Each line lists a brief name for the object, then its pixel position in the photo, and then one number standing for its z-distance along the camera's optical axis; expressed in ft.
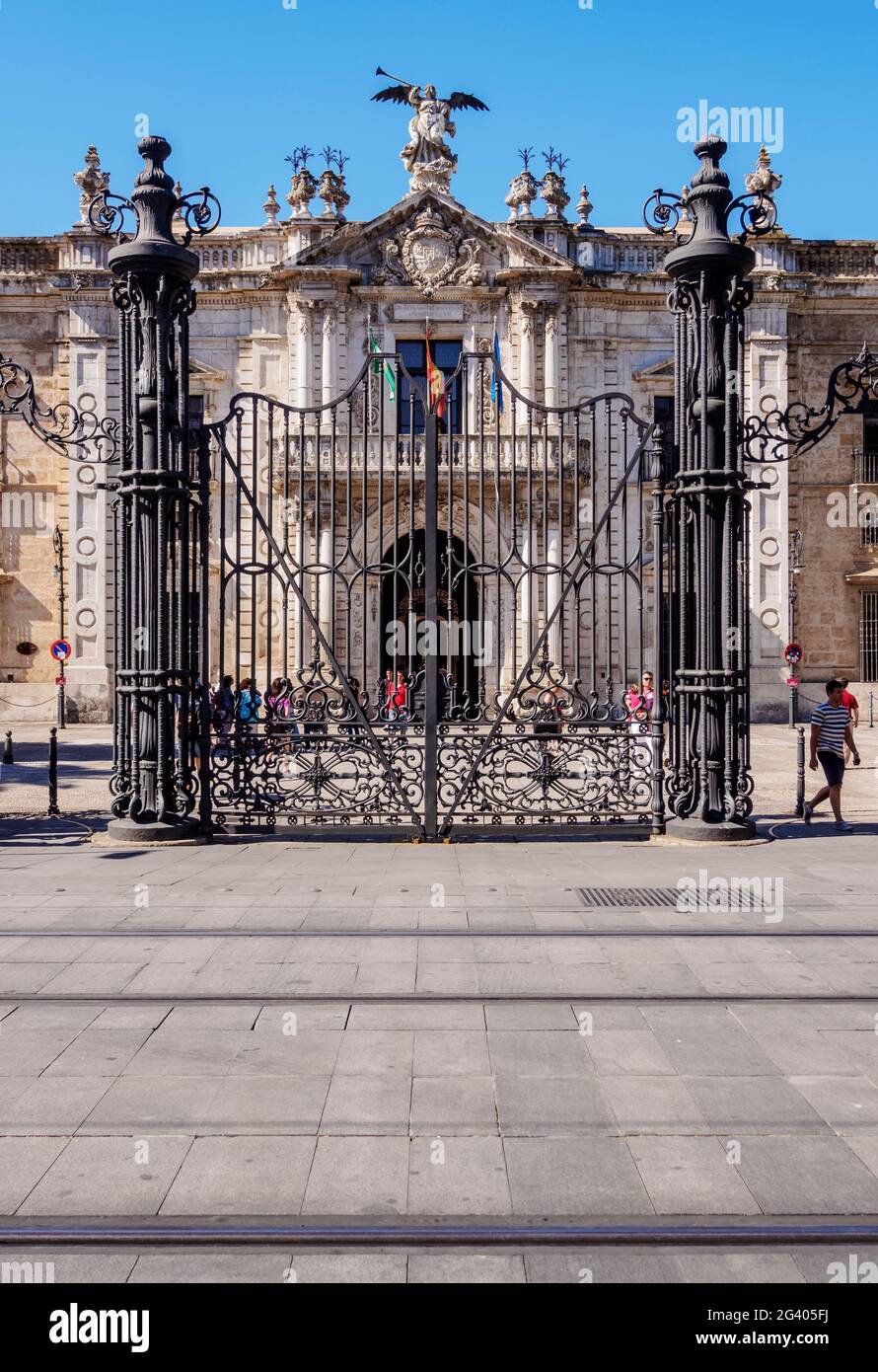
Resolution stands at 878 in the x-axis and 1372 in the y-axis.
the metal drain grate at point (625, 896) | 24.79
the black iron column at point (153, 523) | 32.91
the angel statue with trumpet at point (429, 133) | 91.45
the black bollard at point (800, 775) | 40.78
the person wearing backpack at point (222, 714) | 34.60
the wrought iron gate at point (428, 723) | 34.04
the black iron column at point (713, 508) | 33.22
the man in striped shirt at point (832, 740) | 38.37
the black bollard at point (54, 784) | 40.34
